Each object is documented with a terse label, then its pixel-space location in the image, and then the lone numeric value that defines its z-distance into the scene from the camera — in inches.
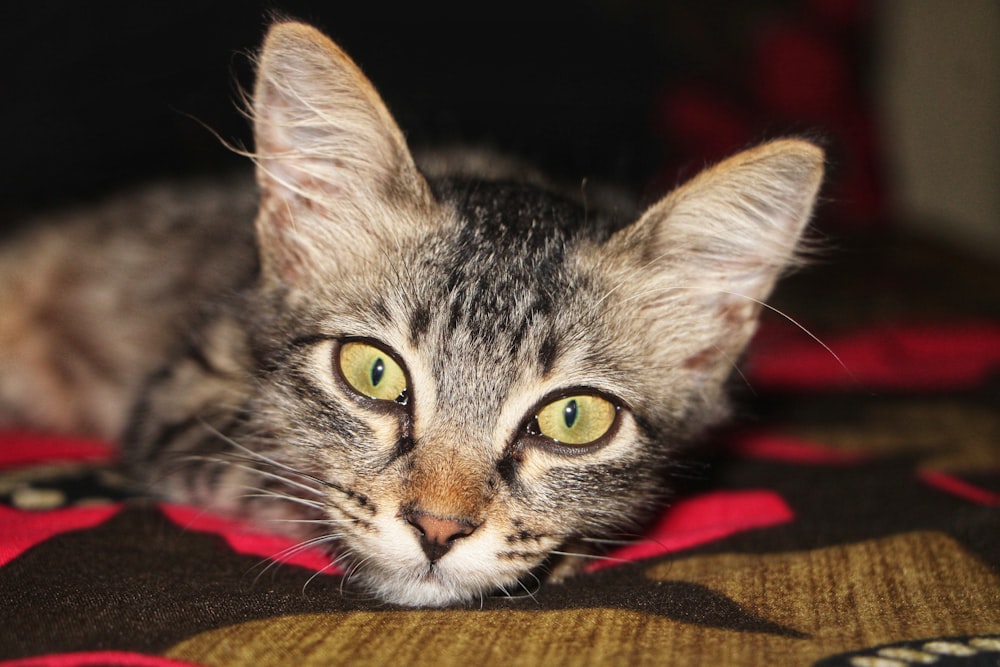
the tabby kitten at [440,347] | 11.9
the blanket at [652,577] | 10.8
